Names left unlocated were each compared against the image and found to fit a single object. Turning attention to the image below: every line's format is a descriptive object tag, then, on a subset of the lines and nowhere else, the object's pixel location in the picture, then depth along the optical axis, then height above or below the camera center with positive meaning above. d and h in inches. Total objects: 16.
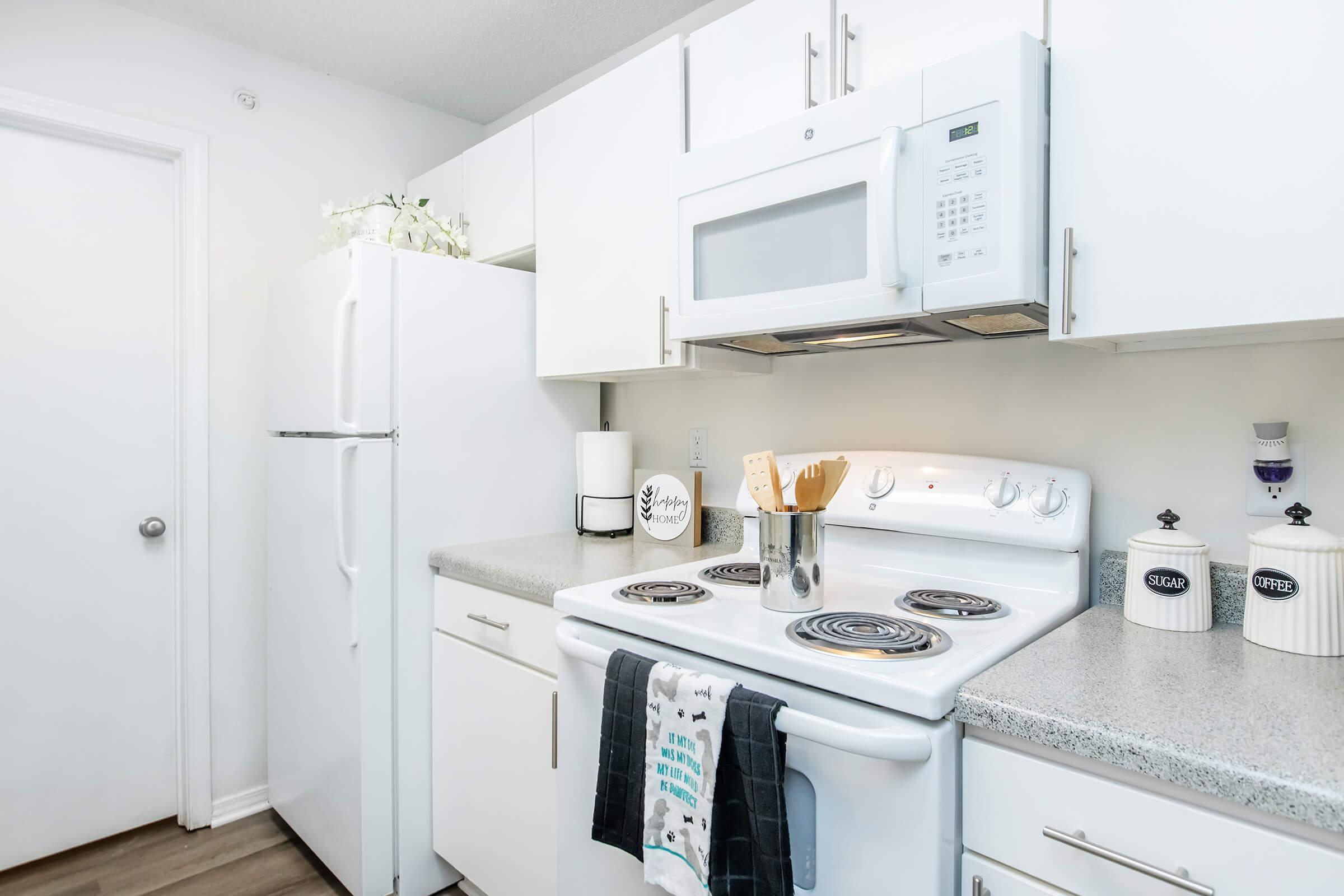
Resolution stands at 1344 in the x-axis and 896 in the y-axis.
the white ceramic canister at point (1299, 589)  39.7 -8.4
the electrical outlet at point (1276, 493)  46.3 -3.4
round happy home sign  78.8 -7.5
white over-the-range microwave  43.2 +15.4
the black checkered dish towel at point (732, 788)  37.8 -19.9
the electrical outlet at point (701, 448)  83.0 -1.0
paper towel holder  84.4 -8.7
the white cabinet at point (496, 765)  62.9 -30.6
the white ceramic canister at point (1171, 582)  45.1 -9.0
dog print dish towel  39.8 -19.3
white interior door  78.3 -6.0
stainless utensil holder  49.0 -8.3
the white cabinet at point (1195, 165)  35.5 +14.9
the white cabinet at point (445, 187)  94.3 +34.3
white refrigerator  71.1 -6.1
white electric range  35.2 -11.8
